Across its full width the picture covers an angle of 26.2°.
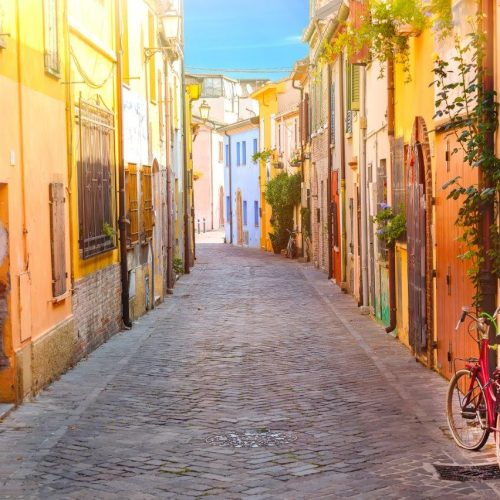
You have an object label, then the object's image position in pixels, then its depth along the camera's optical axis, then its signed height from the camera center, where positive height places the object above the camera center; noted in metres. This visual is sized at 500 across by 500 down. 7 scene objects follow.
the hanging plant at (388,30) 11.91 +1.91
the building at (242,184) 53.25 +0.38
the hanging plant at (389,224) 14.94 -0.52
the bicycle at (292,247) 40.34 -2.13
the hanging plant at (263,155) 45.97 +1.52
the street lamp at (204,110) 40.34 +3.09
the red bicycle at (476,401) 7.68 -1.63
